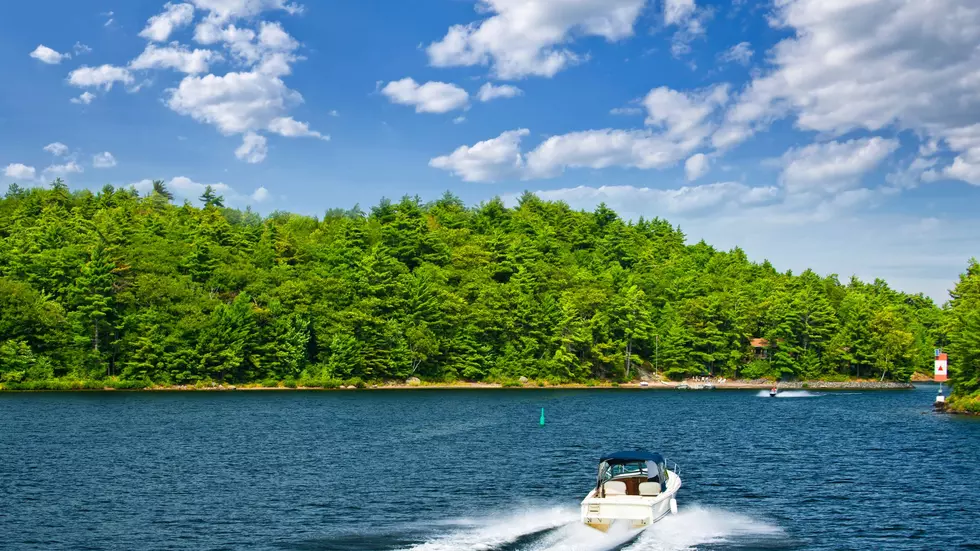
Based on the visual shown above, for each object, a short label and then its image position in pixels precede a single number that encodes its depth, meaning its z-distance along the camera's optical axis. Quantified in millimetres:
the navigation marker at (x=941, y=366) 109125
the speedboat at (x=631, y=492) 35312
